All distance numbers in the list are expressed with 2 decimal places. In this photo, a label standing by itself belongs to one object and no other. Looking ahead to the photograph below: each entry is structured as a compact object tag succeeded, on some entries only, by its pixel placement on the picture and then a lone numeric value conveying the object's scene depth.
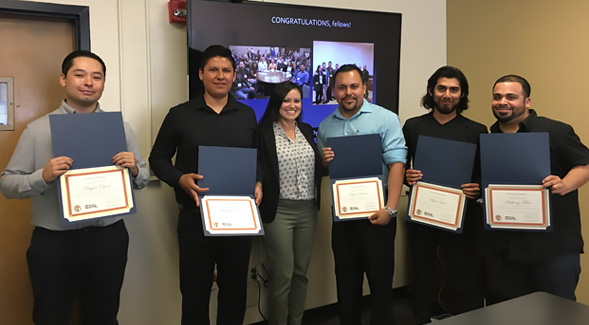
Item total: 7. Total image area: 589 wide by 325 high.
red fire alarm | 2.42
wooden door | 2.23
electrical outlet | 2.84
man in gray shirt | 1.79
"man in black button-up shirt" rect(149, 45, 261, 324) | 2.13
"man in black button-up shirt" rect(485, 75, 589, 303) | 2.00
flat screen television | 2.46
